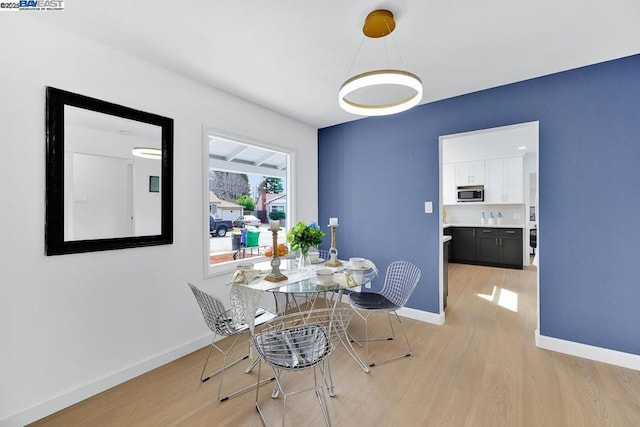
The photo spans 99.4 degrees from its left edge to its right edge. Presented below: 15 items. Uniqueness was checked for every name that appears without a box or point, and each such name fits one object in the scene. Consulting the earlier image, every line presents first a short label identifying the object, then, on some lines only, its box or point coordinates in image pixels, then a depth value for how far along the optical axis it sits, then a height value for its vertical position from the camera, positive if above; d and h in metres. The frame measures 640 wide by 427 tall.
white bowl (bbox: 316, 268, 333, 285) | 2.07 -0.48
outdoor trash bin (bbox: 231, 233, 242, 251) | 3.24 -0.34
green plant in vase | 2.35 -0.21
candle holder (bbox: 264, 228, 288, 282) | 2.13 -0.44
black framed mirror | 1.87 +0.29
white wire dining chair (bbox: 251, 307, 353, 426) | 1.55 -0.80
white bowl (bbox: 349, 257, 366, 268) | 2.50 -0.46
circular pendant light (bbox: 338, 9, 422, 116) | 1.76 +0.90
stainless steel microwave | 6.23 +0.45
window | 2.96 +0.22
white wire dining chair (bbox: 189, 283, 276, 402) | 1.99 -0.83
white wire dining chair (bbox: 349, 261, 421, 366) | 2.47 -0.84
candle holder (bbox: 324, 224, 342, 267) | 2.57 -0.43
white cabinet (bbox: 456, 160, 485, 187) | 6.37 +0.96
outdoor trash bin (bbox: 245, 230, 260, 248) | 3.43 -0.32
